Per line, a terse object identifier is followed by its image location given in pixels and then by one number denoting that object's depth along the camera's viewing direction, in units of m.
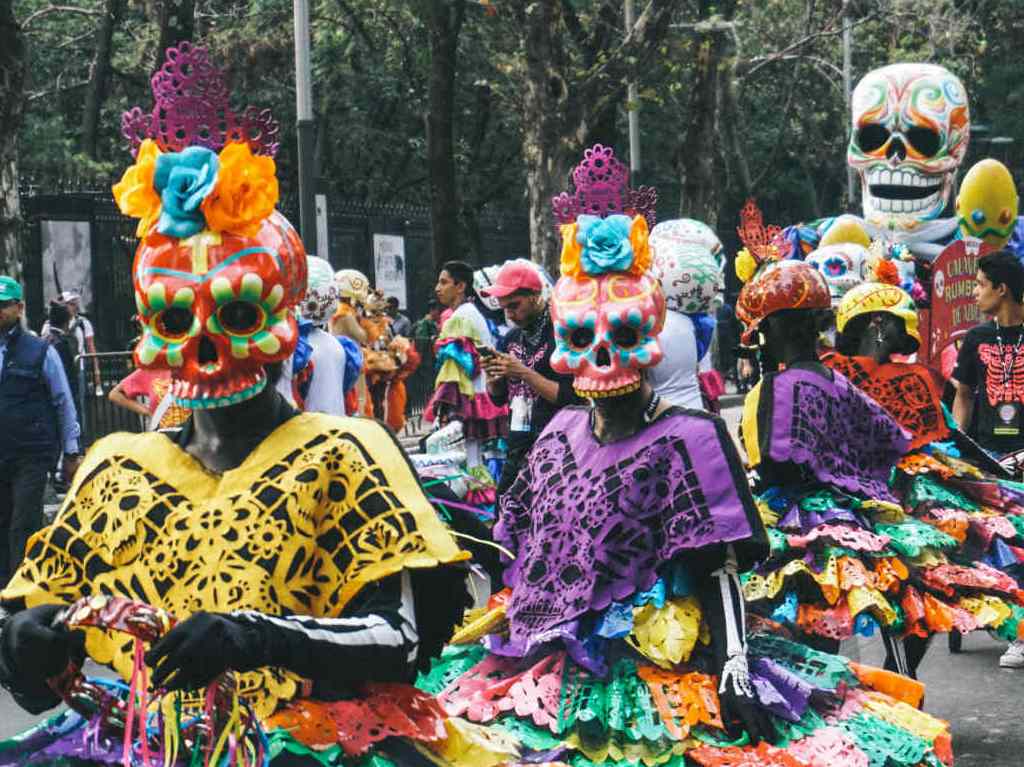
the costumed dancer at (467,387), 11.04
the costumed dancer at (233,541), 3.09
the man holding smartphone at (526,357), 8.39
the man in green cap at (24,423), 10.02
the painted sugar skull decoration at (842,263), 11.12
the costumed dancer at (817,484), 6.41
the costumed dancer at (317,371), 8.25
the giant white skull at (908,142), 14.03
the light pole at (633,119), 22.87
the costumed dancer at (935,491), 6.79
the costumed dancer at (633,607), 4.52
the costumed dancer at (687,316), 8.13
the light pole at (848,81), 35.34
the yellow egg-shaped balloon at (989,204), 12.63
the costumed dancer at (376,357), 13.02
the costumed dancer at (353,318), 9.25
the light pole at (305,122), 15.80
